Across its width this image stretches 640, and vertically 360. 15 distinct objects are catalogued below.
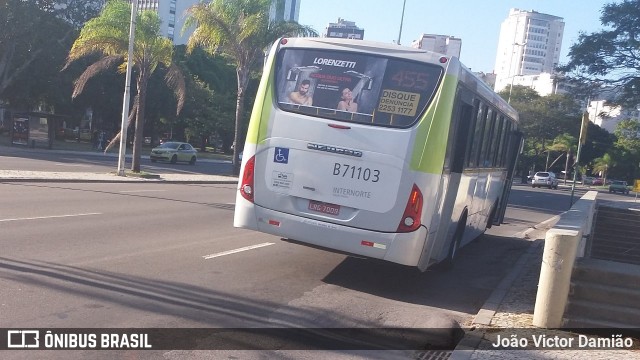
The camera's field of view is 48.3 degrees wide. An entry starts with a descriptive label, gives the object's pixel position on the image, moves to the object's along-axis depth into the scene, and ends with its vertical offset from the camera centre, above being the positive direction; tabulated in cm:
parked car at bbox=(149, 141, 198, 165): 4578 -311
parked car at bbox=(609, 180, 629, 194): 7106 -300
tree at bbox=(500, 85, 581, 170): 7994 +328
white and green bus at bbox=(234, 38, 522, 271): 921 -29
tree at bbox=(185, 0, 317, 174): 3294 +387
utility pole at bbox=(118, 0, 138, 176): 2662 +12
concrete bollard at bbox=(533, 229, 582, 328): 791 -140
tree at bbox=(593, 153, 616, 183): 8611 -115
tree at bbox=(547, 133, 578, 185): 7844 +85
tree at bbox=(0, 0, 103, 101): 5018 +354
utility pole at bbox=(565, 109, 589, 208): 2083 +73
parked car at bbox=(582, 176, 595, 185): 9559 -376
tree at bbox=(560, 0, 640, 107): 2412 +367
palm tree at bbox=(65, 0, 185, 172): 2848 +210
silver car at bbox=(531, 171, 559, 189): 6850 -304
